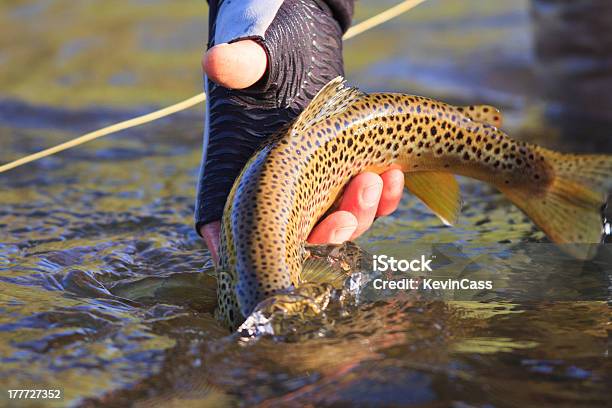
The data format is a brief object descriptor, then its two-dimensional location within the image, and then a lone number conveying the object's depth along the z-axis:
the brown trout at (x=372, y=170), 3.02
